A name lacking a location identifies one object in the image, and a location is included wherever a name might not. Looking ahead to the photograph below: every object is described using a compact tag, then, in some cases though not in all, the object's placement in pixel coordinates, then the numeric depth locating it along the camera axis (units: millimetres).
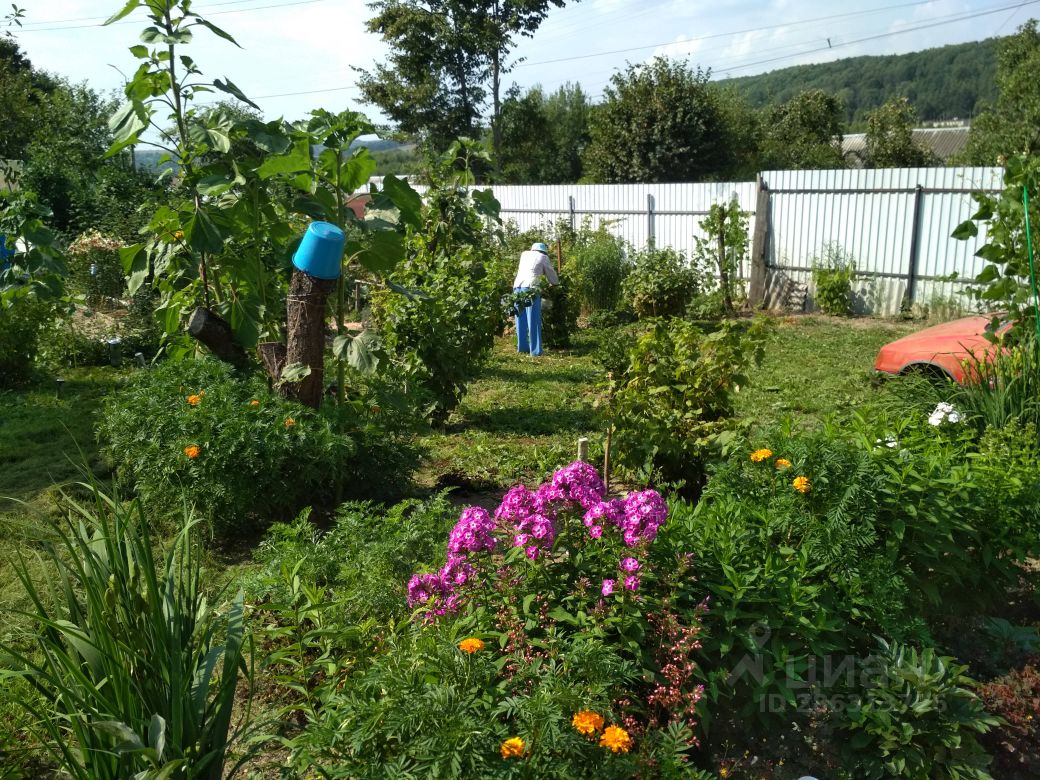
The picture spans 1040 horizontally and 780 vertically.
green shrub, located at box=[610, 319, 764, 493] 4906
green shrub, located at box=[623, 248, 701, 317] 12195
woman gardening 9969
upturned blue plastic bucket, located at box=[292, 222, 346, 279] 4707
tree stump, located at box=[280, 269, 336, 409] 4969
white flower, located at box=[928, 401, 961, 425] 4613
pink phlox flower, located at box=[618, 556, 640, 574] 2627
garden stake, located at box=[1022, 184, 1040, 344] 4961
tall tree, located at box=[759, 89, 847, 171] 33125
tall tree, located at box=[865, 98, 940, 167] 28016
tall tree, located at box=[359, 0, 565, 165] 29234
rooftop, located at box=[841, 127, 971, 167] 50619
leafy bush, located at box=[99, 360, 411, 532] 4375
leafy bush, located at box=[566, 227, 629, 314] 13078
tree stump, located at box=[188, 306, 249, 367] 5348
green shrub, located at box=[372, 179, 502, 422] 6742
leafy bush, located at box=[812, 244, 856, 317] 12234
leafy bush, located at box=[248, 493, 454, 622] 3074
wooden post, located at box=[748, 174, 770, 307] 13578
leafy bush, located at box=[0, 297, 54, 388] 7970
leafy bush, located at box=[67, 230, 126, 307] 11805
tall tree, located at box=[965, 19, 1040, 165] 23781
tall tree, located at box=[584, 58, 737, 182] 25281
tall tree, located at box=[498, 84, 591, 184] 35125
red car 6082
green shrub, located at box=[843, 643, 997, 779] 2629
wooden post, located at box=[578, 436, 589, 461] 4254
